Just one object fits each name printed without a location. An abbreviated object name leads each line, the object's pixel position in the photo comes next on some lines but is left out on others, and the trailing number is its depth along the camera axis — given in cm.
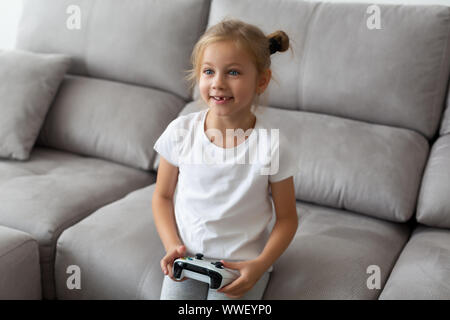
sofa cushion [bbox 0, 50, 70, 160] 170
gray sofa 124
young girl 103
